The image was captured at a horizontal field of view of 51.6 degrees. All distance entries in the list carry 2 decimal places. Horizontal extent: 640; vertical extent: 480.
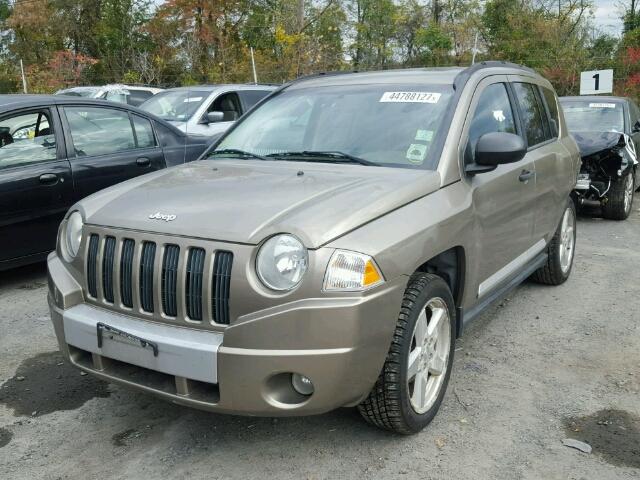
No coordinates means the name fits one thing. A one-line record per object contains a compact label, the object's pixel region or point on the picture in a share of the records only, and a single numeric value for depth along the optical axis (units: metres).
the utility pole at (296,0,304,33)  25.72
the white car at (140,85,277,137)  9.50
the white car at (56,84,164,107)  14.67
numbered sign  14.24
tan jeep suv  2.62
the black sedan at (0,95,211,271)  5.41
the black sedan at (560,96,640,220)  8.47
